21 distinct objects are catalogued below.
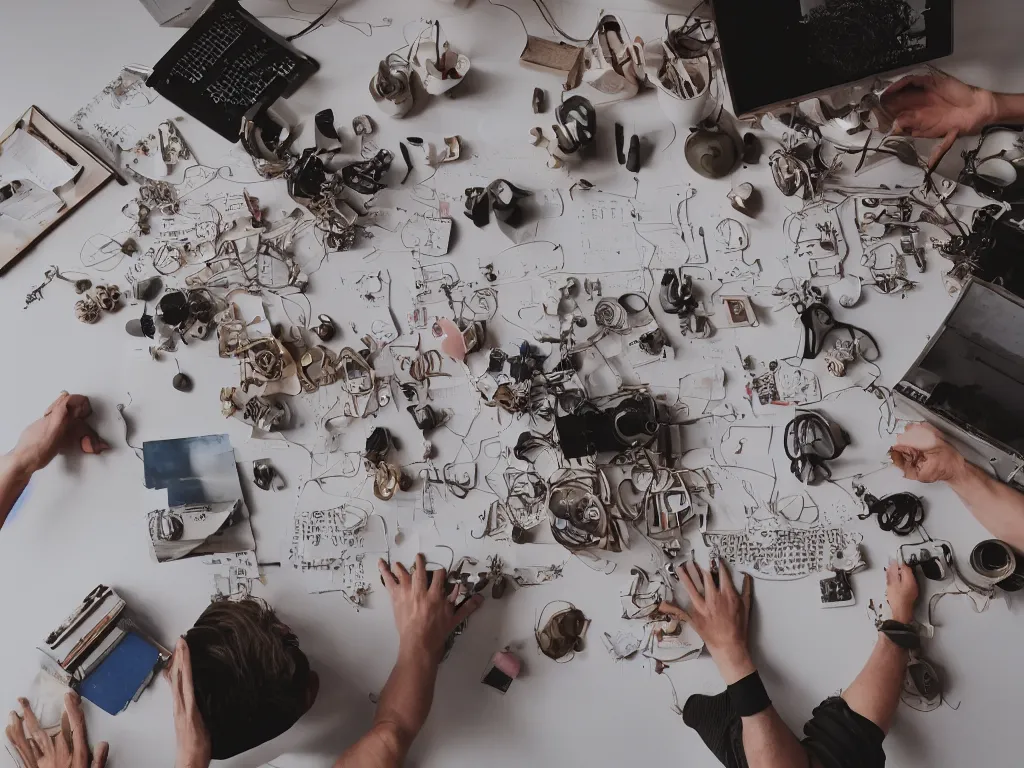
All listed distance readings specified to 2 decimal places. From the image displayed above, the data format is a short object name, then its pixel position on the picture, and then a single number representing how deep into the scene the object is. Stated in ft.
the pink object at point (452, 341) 5.88
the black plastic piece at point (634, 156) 5.94
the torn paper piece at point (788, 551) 5.72
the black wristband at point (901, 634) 5.40
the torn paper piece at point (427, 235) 6.04
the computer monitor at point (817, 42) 5.15
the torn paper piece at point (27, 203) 6.22
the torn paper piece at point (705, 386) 5.84
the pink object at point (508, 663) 5.77
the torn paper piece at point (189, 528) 5.92
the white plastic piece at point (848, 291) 5.83
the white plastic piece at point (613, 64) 5.92
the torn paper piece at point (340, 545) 5.91
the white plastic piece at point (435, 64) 5.94
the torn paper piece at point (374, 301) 6.00
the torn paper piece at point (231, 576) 5.96
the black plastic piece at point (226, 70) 6.07
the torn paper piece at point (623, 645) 5.76
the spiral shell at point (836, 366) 5.69
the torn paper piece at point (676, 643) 5.72
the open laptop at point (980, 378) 5.29
